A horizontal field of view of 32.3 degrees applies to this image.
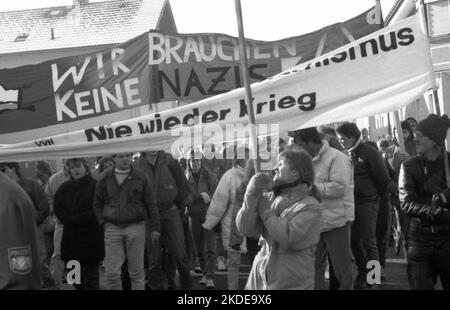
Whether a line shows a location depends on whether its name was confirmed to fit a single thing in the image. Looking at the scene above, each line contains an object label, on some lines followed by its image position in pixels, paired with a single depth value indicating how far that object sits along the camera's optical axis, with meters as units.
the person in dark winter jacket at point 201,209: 10.06
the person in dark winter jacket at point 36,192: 8.72
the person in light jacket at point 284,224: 4.77
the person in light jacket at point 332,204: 7.27
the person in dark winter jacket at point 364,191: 8.72
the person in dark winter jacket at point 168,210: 9.05
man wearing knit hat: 5.74
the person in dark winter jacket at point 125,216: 8.13
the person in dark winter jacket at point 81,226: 8.55
